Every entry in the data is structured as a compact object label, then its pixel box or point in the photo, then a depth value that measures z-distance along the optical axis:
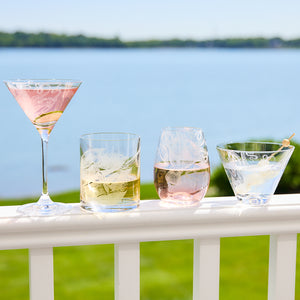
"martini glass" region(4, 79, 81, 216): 1.23
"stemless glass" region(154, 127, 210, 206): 1.26
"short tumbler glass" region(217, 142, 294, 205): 1.27
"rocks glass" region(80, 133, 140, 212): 1.22
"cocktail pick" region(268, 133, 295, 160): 1.30
